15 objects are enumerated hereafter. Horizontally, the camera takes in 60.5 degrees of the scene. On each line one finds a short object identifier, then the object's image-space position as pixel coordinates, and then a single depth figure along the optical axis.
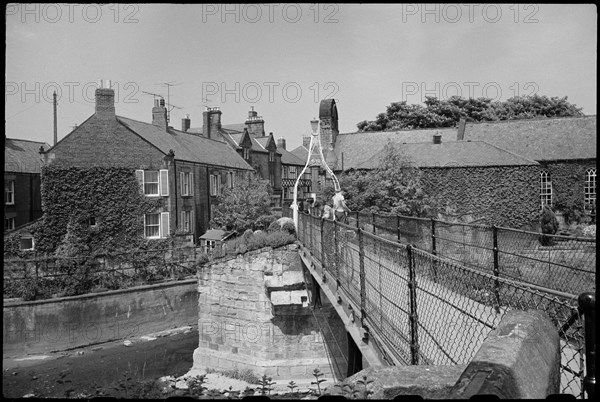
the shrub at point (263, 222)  31.41
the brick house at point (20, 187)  30.37
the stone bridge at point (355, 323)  2.59
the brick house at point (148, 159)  29.25
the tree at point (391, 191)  26.39
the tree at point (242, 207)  31.85
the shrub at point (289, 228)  20.20
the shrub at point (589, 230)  28.58
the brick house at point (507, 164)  32.66
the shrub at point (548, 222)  31.09
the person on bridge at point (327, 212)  16.44
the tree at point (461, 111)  54.75
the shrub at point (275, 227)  21.06
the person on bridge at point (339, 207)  14.93
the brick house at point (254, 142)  43.59
